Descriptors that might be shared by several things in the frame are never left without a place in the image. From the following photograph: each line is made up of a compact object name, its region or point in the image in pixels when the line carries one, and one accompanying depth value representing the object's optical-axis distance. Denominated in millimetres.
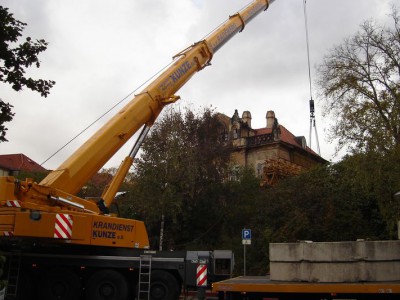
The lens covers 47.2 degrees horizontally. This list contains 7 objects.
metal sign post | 18848
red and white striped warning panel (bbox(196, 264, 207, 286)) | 13352
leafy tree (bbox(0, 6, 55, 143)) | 10062
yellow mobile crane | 11938
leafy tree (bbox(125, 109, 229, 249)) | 28984
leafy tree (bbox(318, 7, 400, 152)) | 19938
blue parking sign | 18862
